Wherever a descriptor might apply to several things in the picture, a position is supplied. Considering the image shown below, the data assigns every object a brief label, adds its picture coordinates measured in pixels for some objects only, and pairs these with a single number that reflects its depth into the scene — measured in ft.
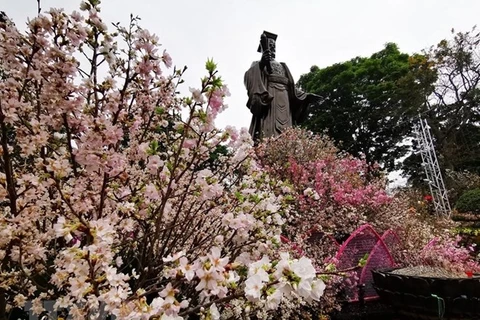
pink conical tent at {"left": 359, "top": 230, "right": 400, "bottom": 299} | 12.28
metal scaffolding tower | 40.60
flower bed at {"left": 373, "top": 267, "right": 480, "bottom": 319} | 8.09
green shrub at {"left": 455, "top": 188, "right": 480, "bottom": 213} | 34.94
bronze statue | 29.07
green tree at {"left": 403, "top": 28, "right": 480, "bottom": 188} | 56.80
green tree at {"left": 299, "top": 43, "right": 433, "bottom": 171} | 69.41
